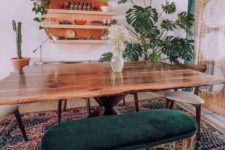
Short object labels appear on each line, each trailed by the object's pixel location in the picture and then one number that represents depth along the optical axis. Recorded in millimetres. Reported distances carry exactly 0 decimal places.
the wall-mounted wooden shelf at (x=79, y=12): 3307
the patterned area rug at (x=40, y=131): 2039
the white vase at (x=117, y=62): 1945
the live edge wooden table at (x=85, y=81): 1316
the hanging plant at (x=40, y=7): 3174
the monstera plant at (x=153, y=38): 3227
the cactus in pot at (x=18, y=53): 3068
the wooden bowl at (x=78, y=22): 3496
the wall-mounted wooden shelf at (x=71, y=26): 3299
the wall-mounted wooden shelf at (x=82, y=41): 3414
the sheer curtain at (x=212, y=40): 2717
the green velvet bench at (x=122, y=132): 1276
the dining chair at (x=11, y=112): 1762
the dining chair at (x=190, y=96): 2027
